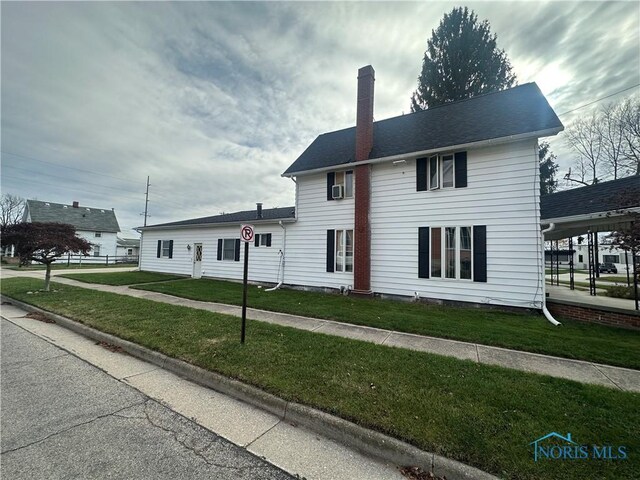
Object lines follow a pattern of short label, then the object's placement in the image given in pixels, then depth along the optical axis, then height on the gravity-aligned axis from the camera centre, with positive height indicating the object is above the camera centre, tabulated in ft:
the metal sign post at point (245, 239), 15.74 +0.88
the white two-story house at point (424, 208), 26.27 +5.66
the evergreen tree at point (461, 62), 57.31 +43.72
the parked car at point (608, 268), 103.30 -3.87
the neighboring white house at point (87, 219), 104.20 +13.28
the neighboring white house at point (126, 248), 141.90 +1.90
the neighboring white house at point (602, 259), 117.56 -0.28
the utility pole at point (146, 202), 117.37 +22.77
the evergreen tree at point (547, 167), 59.06 +20.58
